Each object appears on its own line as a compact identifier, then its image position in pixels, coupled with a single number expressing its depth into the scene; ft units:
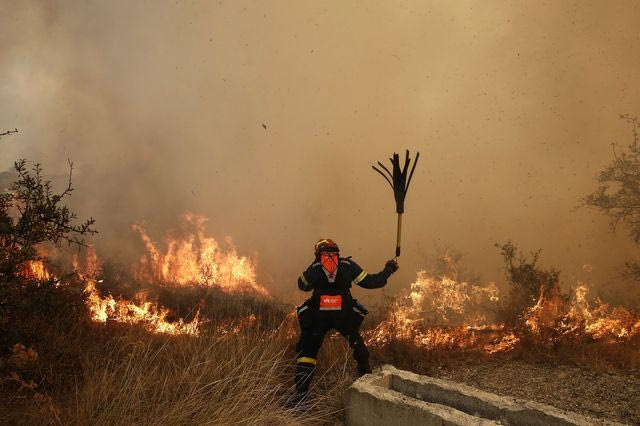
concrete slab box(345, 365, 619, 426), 10.80
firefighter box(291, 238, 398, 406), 14.51
